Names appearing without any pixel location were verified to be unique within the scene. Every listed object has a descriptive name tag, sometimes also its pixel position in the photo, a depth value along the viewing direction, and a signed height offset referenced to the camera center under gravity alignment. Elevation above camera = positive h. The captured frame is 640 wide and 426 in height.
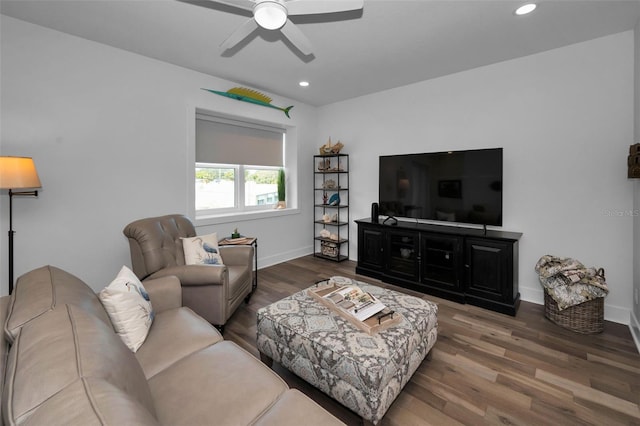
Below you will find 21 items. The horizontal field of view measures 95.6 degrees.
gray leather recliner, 2.35 -0.51
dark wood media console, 2.89 -0.59
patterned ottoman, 1.47 -0.79
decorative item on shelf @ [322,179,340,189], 4.81 +0.41
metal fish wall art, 3.78 +1.54
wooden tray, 1.71 -0.68
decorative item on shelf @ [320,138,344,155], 4.62 +0.97
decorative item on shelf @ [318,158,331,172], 4.89 +0.74
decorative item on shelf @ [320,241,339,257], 4.73 -0.67
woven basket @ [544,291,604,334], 2.46 -0.94
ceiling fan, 1.63 +1.18
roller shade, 3.85 +0.96
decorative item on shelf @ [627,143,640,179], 2.21 +0.36
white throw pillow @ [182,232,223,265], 2.66 -0.40
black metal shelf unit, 4.75 +0.08
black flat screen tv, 3.09 +0.27
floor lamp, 1.96 +0.23
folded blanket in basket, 2.45 -0.65
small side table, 3.41 -0.40
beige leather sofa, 0.64 -0.45
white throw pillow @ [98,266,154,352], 1.47 -0.53
